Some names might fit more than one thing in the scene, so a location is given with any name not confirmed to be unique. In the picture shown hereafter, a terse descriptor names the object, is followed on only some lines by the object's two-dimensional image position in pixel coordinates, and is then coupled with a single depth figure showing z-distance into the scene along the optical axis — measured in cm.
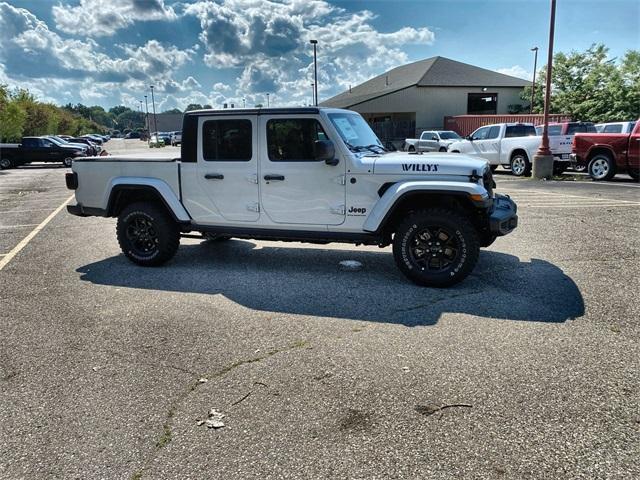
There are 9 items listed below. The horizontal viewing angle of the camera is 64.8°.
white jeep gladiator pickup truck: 527
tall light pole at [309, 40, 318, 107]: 3589
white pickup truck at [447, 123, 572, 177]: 1691
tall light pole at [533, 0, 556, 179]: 1606
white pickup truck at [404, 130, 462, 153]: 2258
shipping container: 3184
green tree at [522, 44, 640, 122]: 3086
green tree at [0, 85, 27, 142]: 3145
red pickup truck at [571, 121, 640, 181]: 1434
